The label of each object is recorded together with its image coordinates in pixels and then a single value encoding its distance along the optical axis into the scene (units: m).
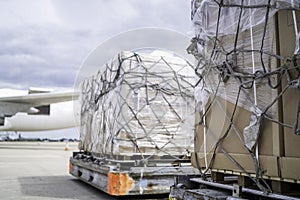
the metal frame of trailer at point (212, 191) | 2.52
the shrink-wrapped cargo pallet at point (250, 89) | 2.29
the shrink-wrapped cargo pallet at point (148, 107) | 5.63
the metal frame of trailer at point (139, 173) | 5.16
